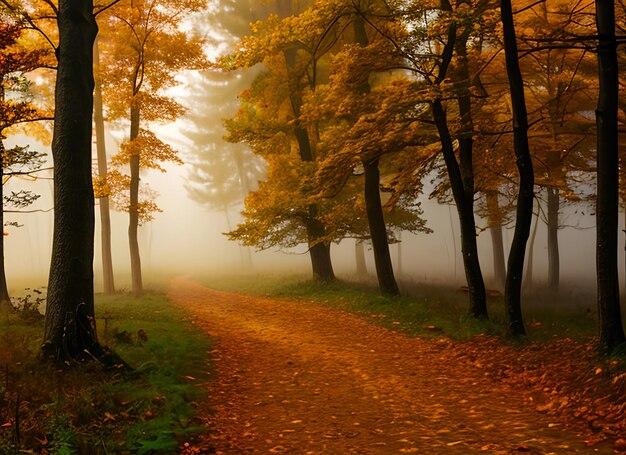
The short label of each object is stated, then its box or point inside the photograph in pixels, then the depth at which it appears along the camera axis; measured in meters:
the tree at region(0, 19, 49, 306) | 9.17
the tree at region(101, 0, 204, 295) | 16.95
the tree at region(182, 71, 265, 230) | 33.19
